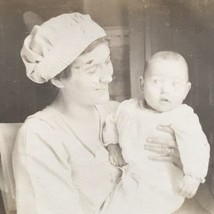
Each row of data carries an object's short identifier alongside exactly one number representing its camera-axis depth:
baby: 1.37
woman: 1.38
